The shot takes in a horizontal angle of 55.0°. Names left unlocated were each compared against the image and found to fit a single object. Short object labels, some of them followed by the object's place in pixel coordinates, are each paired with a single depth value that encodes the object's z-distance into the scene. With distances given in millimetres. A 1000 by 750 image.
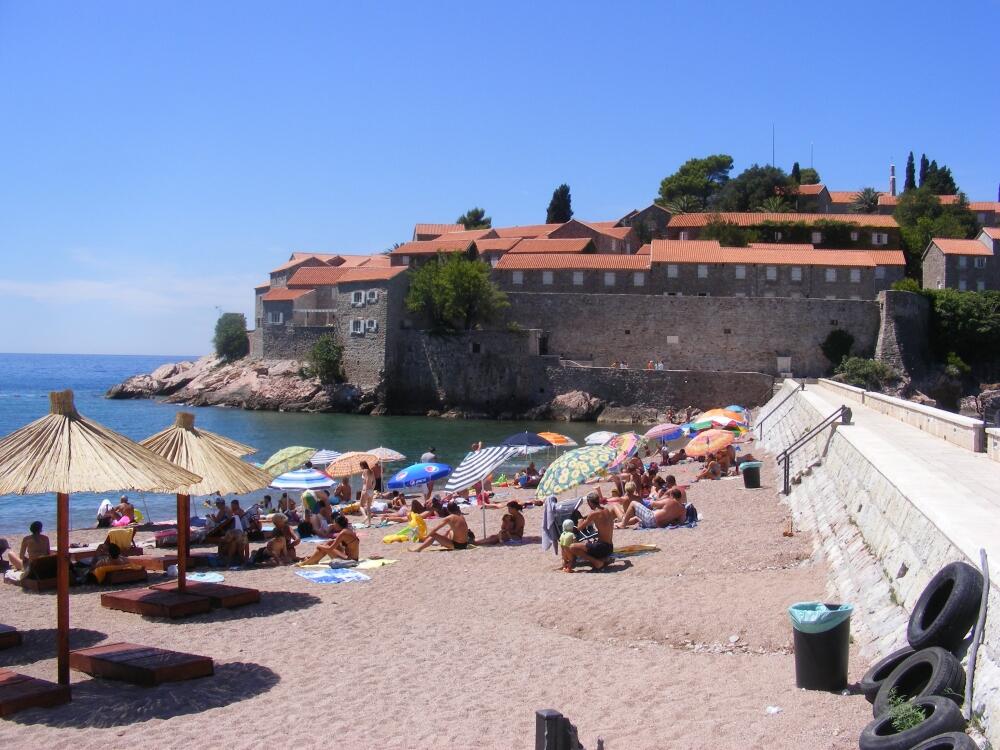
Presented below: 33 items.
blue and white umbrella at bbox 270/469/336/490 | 19312
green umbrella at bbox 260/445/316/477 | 21656
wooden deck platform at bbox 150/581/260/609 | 10602
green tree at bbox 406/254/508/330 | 55250
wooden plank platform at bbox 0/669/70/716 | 7229
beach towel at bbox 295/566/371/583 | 12391
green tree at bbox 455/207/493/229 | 85250
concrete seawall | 6441
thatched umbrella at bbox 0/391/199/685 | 7656
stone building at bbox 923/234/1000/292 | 58394
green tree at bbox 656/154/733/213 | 80625
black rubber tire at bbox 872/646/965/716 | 5406
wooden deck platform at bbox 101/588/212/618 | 10258
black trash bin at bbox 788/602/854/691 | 6684
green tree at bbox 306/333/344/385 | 59375
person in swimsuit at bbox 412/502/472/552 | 14859
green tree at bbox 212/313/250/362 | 71688
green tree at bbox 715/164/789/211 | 72312
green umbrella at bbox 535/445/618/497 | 14453
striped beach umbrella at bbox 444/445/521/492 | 16578
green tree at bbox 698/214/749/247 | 62969
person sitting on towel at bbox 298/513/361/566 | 13844
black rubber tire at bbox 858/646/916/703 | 6238
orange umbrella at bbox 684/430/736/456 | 22469
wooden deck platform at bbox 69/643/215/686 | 7865
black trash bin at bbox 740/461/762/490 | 19156
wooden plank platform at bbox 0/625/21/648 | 9195
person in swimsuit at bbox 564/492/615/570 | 12219
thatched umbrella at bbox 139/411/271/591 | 10773
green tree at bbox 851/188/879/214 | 74312
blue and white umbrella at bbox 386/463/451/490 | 19156
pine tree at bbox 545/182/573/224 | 77375
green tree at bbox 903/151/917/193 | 83875
